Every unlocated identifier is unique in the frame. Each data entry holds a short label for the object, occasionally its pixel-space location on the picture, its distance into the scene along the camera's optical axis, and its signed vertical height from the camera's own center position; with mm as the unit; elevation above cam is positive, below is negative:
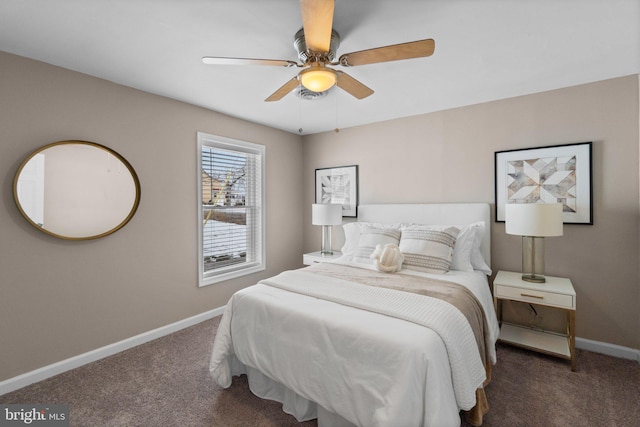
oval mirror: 2092 +182
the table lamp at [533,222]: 2295 -84
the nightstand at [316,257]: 3609 -595
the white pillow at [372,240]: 2924 -300
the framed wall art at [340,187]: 3957 +372
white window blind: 3311 +53
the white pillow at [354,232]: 3251 -244
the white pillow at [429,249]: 2520 -346
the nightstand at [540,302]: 2221 -748
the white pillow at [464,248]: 2634 -344
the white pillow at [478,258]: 2738 -454
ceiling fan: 1285 +901
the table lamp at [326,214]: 3605 -25
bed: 1301 -723
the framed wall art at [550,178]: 2508 +329
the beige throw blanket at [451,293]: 1673 -559
